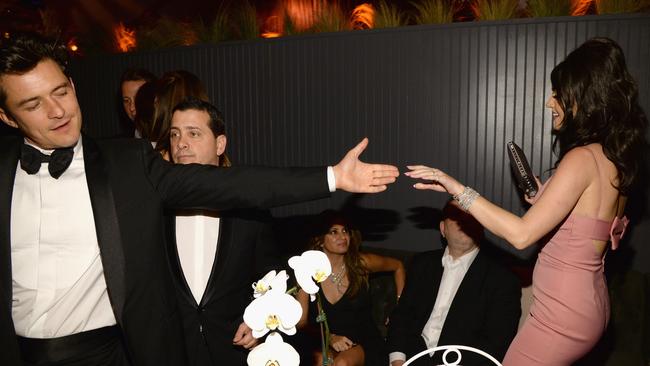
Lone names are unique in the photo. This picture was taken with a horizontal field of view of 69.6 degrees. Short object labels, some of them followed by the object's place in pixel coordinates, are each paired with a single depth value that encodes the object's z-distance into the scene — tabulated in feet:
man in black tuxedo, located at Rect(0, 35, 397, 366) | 4.71
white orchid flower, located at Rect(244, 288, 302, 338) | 3.26
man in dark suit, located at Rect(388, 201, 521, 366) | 8.23
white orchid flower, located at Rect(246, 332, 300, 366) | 3.25
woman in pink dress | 5.48
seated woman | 9.74
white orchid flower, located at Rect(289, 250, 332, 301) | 3.47
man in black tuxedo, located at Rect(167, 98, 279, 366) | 6.01
